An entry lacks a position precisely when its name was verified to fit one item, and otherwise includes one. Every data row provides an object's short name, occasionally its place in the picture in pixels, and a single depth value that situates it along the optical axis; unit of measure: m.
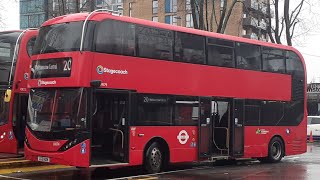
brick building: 29.81
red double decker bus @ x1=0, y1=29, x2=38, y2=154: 15.20
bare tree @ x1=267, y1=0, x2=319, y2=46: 29.11
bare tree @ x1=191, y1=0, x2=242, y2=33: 26.10
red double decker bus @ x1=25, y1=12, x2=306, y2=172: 11.93
